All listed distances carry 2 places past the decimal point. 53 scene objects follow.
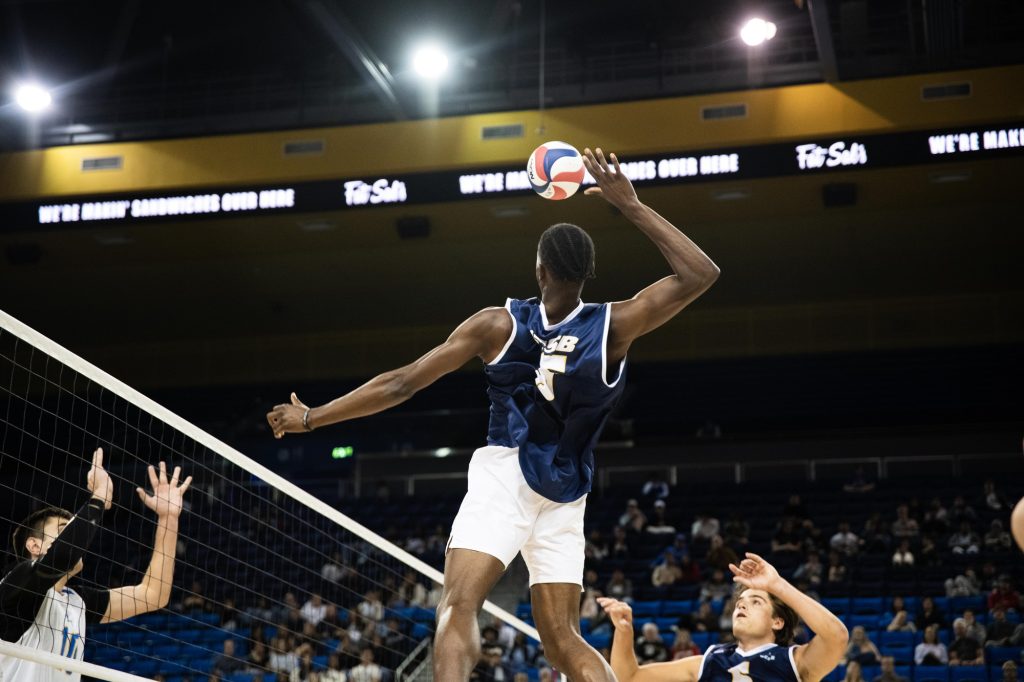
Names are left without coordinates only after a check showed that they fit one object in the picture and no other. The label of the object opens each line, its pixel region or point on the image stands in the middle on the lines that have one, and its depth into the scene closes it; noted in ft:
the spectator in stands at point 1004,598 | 49.14
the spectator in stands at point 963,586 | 52.29
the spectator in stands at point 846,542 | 58.85
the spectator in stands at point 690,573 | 57.36
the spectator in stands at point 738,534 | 60.44
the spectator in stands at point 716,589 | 54.08
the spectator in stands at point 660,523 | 64.08
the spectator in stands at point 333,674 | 38.40
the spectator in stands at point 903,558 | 55.98
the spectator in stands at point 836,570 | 54.03
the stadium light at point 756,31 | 50.96
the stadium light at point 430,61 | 55.67
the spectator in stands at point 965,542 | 56.90
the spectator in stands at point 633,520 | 65.77
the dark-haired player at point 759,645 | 17.58
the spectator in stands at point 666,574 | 57.62
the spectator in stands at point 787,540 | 59.16
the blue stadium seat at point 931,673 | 44.21
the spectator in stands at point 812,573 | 53.93
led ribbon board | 53.16
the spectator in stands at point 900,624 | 48.73
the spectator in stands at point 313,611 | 51.34
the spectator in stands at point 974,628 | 46.39
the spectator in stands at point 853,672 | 39.29
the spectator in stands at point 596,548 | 61.77
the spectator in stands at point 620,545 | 62.28
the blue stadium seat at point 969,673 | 43.78
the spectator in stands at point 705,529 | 62.79
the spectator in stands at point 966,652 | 44.93
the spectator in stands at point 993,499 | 61.87
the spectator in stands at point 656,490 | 70.95
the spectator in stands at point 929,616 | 48.52
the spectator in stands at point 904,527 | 59.47
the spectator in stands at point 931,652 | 45.52
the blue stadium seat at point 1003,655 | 45.32
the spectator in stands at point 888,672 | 42.50
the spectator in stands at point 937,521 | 59.82
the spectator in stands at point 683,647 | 45.77
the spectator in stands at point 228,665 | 47.09
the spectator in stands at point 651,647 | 46.96
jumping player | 15.46
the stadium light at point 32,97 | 56.75
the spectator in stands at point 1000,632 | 46.11
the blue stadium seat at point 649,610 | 54.24
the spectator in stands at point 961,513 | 60.23
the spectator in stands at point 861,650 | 44.55
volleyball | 18.83
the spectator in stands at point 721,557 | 56.85
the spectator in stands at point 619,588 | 55.83
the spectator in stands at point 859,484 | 67.67
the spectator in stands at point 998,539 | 57.11
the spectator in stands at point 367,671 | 39.09
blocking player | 16.16
